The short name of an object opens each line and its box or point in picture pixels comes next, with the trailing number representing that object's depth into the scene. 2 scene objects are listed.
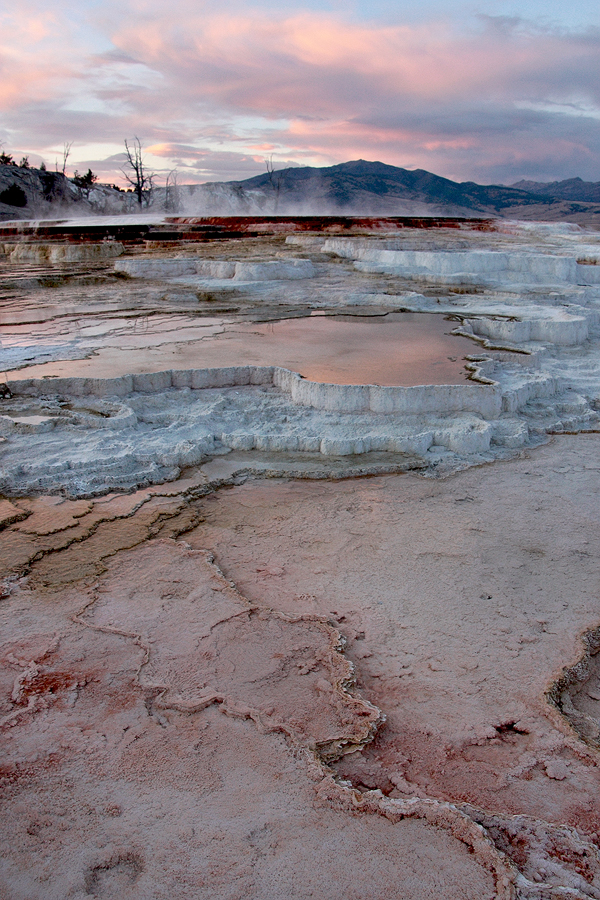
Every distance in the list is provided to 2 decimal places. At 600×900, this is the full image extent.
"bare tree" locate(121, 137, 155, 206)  34.63
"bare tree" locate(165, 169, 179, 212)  40.62
